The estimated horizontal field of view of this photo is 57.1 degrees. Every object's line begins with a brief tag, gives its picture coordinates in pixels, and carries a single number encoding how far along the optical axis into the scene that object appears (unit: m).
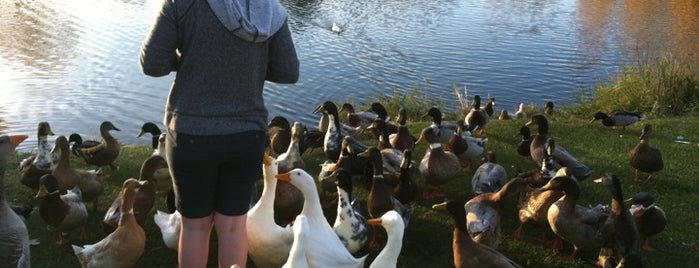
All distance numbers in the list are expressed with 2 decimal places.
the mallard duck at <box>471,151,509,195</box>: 7.02
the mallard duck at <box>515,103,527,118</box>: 12.84
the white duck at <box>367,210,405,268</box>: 4.69
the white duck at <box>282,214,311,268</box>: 4.29
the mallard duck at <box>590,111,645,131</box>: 10.56
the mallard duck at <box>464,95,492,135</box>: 10.45
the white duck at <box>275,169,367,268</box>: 4.86
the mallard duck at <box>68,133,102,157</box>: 8.45
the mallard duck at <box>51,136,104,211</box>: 6.74
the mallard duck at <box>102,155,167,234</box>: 5.88
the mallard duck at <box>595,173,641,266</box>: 5.57
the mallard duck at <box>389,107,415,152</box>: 8.57
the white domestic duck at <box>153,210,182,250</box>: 5.48
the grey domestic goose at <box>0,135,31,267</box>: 3.90
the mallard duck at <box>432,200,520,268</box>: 5.02
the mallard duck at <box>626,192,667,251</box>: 6.09
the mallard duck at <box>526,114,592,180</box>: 7.62
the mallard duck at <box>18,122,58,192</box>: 7.03
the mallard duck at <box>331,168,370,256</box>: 5.62
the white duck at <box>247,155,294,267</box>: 5.21
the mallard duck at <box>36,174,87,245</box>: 5.80
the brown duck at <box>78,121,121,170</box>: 7.95
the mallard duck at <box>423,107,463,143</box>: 9.71
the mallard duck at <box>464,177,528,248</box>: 5.78
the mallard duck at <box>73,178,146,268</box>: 5.16
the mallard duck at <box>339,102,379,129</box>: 10.71
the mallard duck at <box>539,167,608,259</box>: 5.88
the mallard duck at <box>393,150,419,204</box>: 6.69
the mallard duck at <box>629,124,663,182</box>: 7.81
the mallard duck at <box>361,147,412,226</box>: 6.22
